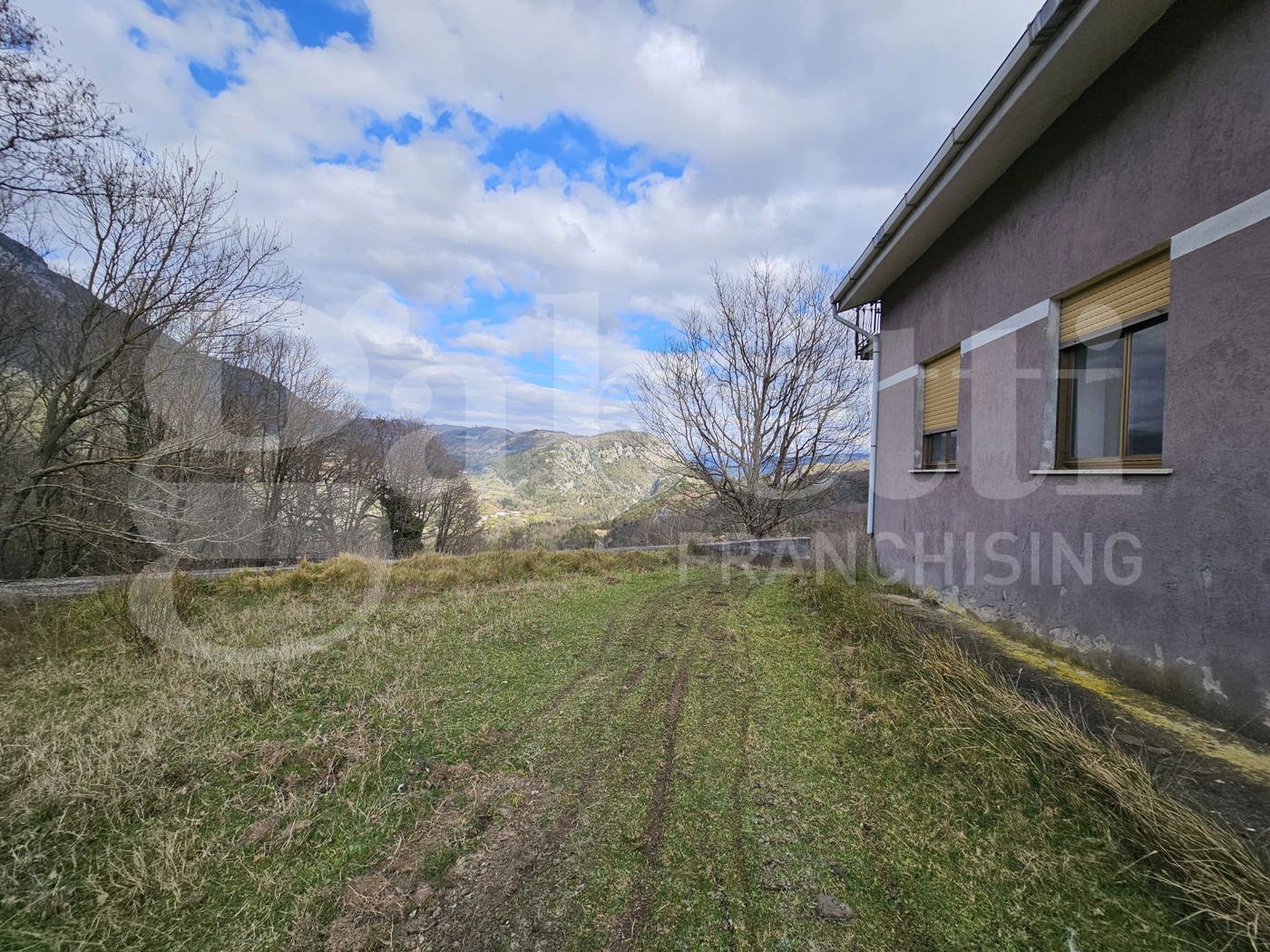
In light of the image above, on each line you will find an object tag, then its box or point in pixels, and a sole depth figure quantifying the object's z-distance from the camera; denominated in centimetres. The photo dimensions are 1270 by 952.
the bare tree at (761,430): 1245
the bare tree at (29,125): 414
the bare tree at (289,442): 1119
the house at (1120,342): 245
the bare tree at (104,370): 511
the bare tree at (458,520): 2056
